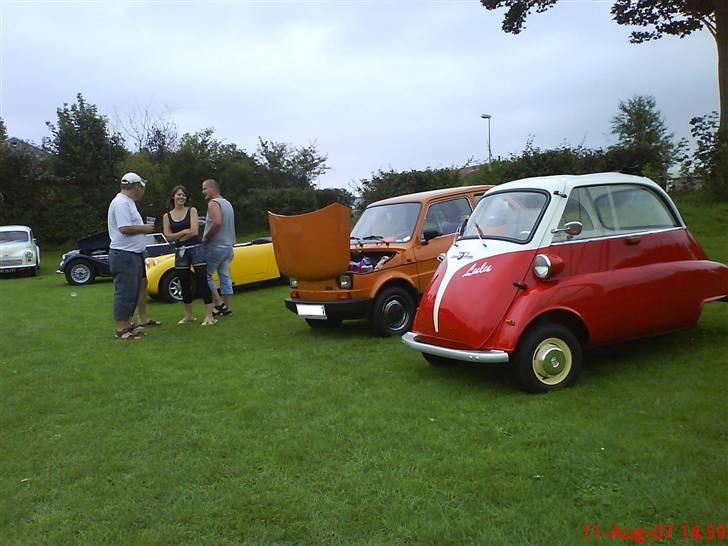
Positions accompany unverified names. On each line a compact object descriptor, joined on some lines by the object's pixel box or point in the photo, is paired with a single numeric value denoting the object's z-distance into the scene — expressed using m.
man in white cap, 6.80
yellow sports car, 10.87
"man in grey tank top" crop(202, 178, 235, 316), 7.94
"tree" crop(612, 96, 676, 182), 54.93
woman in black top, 7.63
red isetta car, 4.47
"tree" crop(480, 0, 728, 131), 15.82
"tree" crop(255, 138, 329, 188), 34.16
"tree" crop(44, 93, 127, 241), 27.61
